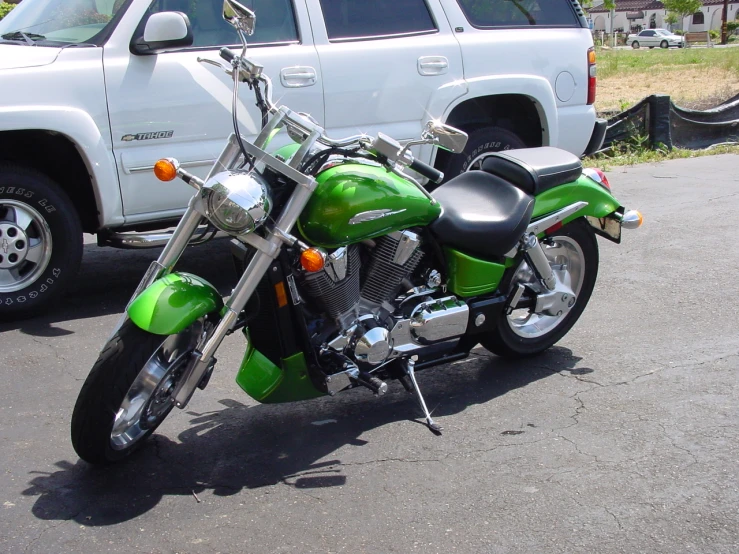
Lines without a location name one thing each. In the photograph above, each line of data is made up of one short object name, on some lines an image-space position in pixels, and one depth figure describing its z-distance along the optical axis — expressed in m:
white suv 5.32
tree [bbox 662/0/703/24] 63.38
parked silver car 56.84
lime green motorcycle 3.45
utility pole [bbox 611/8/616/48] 59.25
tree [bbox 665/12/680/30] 74.19
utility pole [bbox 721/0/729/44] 56.81
